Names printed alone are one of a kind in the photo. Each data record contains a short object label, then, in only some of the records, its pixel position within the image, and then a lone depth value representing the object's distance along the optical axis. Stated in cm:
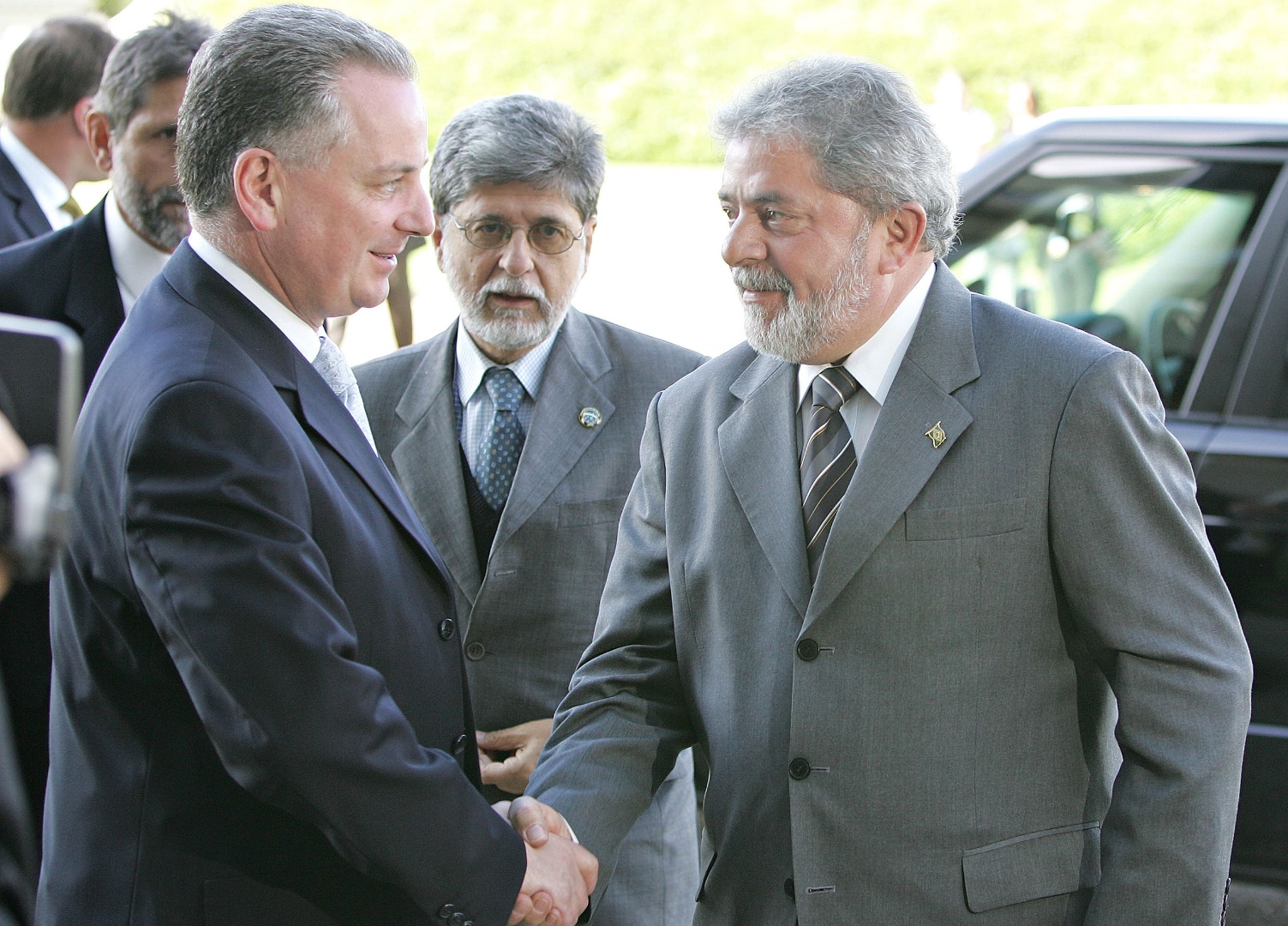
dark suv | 333
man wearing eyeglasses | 274
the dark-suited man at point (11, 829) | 95
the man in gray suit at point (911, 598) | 192
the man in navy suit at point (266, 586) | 171
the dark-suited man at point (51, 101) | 414
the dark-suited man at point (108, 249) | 285
